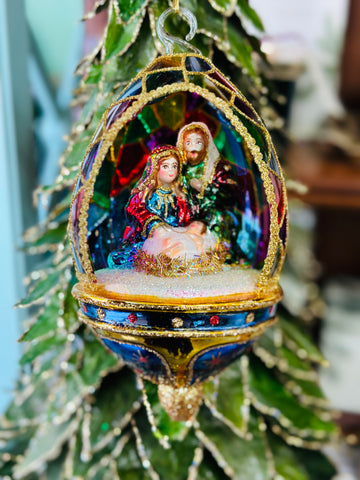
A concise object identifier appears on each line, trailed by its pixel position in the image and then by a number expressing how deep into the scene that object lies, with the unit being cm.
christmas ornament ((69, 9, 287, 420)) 38
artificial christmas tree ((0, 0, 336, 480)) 51
